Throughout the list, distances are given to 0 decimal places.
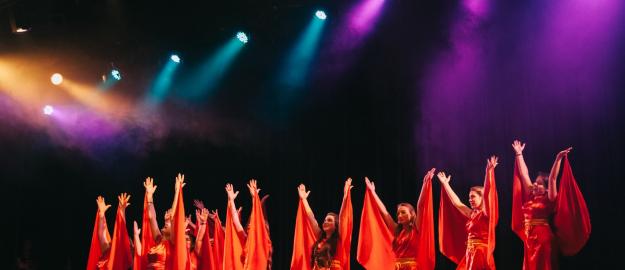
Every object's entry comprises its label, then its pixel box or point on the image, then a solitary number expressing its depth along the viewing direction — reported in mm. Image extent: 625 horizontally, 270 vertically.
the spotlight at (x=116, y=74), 10195
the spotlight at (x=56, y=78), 10266
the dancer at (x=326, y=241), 6879
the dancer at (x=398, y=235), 6434
